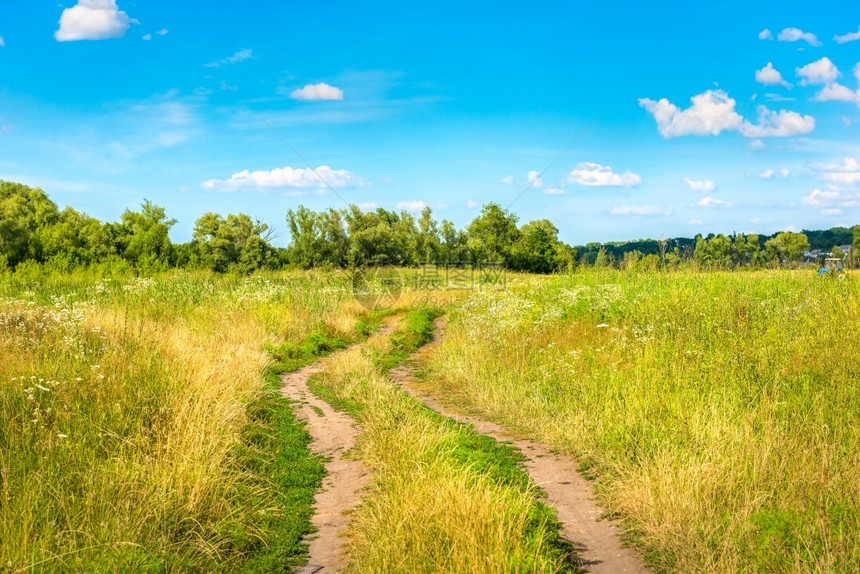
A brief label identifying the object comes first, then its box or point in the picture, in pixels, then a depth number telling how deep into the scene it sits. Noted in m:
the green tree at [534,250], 56.45
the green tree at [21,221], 37.72
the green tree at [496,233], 52.22
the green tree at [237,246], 47.38
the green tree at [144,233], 51.06
